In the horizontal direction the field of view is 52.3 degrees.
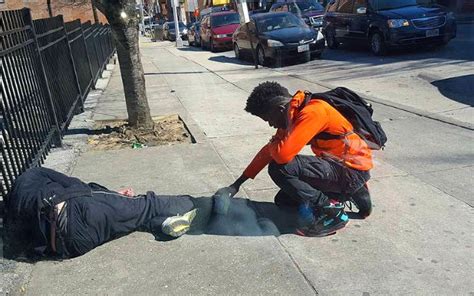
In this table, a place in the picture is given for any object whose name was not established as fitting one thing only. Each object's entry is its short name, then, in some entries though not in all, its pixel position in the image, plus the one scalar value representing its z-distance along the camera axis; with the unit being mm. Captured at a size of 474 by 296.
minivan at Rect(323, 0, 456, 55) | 11469
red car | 20062
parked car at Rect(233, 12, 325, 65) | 13008
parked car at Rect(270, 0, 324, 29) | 17828
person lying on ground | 3115
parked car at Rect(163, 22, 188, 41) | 34894
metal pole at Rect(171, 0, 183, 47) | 28609
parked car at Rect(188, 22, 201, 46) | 24531
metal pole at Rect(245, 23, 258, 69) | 13341
